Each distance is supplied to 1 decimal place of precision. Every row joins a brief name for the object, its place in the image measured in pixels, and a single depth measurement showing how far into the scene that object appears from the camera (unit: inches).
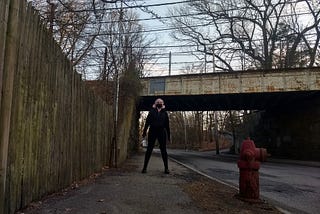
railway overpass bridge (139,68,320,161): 540.5
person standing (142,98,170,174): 204.9
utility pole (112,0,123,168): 255.7
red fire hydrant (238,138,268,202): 134.1
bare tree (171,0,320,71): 749.9
